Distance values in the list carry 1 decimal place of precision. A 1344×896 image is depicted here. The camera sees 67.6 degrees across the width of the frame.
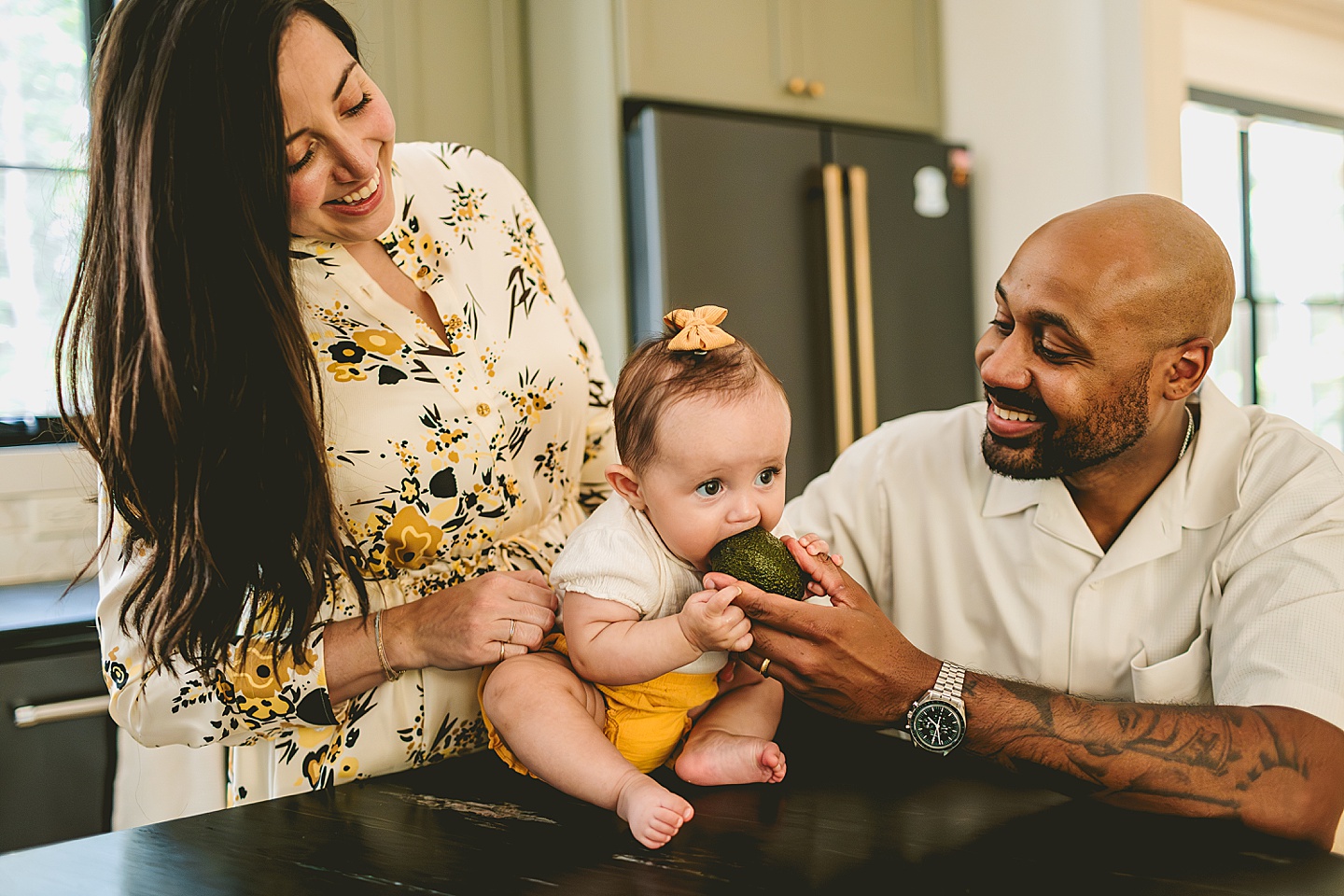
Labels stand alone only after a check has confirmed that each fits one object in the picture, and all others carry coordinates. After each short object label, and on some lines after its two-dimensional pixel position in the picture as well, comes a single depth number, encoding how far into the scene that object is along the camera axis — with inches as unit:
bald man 43.0
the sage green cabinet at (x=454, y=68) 112.0
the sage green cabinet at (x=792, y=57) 111.3
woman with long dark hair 40.1
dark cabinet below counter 70.1
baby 40.9
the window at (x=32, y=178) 99.5
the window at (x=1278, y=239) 173.2
